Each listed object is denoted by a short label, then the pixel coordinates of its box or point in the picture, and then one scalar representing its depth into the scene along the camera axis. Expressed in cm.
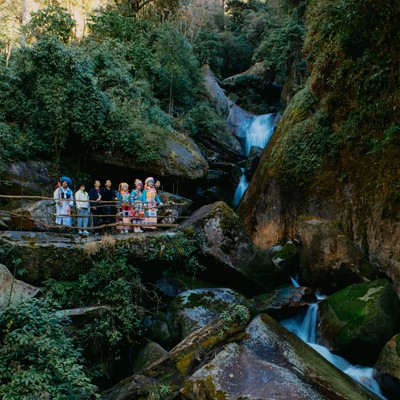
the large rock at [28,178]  1282
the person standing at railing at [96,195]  1155
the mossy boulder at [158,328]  854
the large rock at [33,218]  999
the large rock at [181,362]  579
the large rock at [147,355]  782
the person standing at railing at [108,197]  1182
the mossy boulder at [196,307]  834
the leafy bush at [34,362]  515
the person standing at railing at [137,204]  1119
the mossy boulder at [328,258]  1059
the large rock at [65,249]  838
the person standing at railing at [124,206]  1141
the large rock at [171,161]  1495
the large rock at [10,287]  684
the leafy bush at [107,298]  792
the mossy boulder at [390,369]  689
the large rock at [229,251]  1046
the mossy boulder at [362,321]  809
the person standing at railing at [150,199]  1131
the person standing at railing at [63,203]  1059
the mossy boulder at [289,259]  1199
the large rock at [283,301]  970
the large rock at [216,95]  2437
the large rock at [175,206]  1356
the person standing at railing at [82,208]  1091
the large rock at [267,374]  507
